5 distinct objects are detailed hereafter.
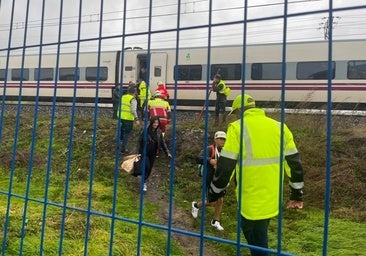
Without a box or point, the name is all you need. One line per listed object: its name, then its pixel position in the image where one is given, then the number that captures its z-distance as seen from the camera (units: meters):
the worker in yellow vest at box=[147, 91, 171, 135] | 9.16
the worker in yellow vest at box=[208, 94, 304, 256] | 3.65
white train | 13.89
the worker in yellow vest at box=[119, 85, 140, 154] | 9.55
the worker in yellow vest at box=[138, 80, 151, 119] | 8.55
